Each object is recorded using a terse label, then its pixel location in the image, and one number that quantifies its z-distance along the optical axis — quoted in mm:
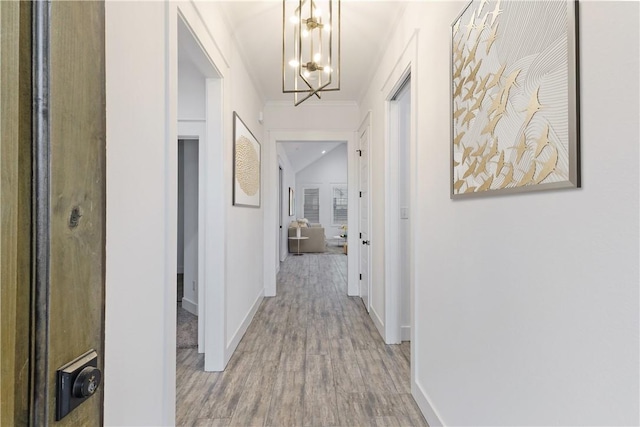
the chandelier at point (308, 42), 2082
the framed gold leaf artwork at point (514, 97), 873
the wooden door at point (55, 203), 401
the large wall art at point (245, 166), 2743
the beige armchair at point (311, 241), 9141
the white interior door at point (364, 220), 3717
